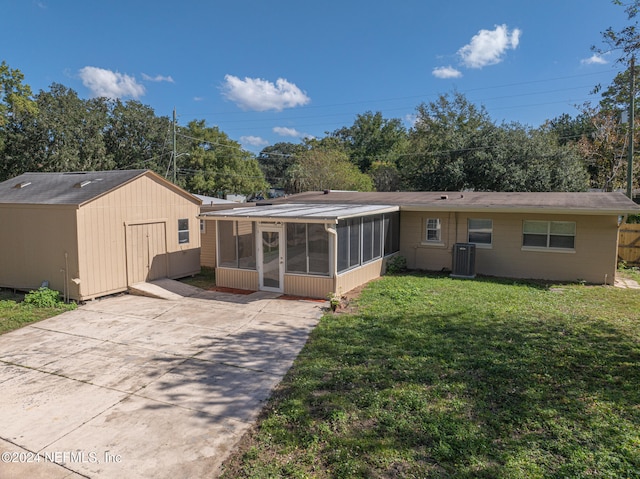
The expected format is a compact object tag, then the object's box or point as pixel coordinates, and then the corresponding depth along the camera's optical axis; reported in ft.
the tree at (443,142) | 86.02
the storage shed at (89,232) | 32.86
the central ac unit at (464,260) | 41.88
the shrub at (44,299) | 31.89
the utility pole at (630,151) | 56.40
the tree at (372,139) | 153.07
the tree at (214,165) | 123.03
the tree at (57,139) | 85.10
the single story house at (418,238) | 34.30
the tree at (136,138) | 109.40
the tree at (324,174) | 102.37
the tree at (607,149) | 82.94
